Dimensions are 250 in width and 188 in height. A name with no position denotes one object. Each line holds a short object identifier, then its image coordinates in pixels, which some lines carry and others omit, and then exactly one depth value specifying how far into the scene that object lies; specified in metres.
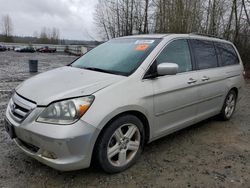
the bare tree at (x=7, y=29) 67.06
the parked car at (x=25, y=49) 43.34
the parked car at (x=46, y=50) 46.12
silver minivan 2.43
